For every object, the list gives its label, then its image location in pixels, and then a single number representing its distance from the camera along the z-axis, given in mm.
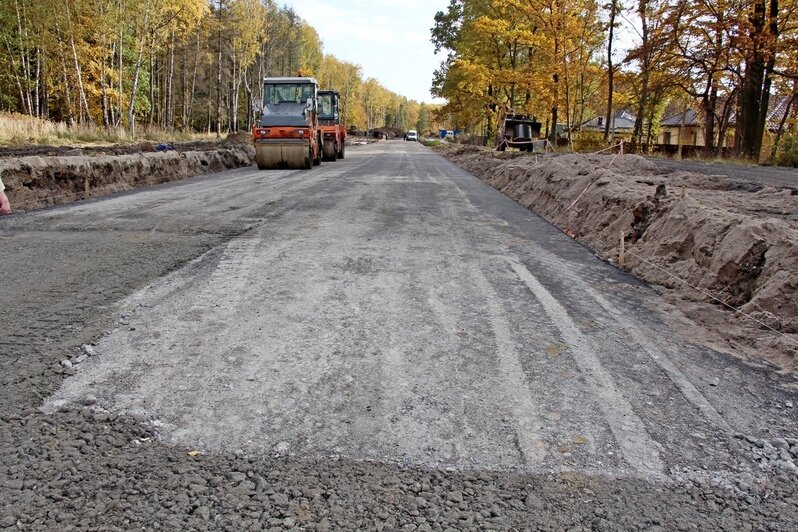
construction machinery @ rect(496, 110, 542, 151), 30625
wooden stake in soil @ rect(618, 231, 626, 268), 6680
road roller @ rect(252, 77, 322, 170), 18859
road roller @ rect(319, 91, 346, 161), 25297
